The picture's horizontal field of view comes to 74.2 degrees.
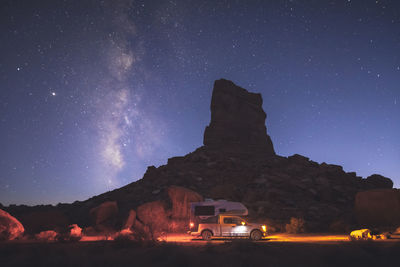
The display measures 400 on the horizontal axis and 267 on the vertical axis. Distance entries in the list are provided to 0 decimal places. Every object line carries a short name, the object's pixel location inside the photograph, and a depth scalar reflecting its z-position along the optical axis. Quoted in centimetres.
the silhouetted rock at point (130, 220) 2281
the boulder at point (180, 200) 2612
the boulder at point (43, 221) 2206
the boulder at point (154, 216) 2411
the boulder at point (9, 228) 1623
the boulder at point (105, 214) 2611
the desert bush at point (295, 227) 2230
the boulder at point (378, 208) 2183
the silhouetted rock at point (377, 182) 4472
